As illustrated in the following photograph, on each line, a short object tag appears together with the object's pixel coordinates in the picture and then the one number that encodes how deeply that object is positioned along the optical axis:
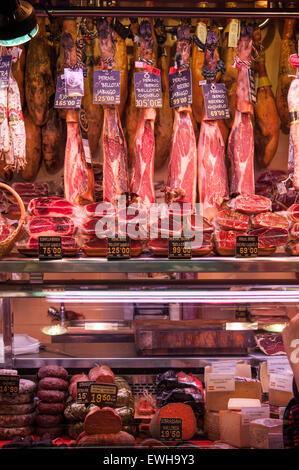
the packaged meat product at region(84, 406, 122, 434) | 2.57
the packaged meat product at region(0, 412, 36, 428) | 2.70
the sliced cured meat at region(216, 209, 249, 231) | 2.60
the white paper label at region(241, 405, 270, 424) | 2.62
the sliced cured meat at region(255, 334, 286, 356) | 2.90
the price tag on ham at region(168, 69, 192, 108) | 3.18
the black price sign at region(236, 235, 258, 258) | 2.51
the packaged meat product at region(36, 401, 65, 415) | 2.76
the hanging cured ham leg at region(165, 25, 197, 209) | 3.38
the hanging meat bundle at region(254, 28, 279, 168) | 3.62
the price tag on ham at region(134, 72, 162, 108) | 3.18
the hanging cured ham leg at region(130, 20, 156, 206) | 3.39
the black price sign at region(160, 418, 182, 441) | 2.61
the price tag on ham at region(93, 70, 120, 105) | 3.12
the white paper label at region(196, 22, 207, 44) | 3.40
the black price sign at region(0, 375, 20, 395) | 2.76
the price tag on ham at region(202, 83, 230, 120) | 3.26
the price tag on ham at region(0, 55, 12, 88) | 3.03
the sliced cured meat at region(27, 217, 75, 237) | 2.59
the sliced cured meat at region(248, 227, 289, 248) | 2.57
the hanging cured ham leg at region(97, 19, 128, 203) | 3.38
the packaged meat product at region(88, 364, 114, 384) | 2.76
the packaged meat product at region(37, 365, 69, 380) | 2.92
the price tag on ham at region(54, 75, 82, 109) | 3.11
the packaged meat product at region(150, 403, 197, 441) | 2.66
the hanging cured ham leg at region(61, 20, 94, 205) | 3.35
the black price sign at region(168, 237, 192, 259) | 2.49
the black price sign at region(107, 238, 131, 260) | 2.50
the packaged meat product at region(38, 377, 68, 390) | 2.85
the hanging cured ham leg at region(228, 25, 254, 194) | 3.44
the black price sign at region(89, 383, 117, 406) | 2.70
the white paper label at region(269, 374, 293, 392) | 2.80
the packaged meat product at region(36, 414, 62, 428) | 2.74
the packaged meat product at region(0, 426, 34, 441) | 2.67
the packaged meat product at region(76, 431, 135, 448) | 2.52
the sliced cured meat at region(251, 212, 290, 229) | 2.60
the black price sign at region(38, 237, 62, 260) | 2.49
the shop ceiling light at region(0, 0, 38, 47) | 2.56
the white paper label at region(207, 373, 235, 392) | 2.81
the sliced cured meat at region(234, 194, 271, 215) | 2.65
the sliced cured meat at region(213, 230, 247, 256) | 2.57
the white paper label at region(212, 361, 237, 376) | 2.89
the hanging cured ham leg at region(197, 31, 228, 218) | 3.43
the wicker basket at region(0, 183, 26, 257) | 2.50
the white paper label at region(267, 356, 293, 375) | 2.90
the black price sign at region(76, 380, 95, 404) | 2.68
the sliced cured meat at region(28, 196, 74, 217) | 2.67
